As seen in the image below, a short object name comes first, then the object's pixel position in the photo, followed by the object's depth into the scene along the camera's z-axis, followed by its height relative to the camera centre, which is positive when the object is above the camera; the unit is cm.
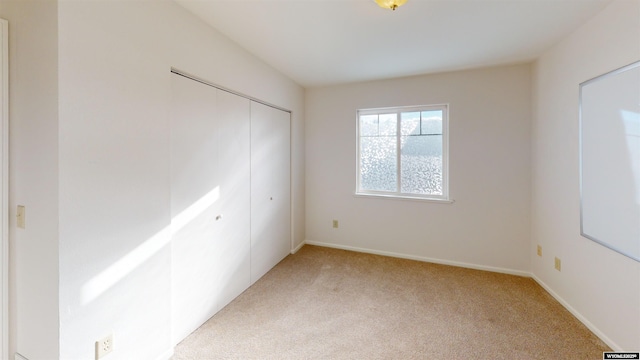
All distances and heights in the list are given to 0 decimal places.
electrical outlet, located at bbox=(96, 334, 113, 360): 135 -90
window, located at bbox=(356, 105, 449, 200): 331 +36
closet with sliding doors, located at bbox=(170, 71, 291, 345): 187 -15
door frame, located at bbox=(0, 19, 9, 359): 130 -2
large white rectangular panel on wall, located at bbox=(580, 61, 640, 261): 162 +12
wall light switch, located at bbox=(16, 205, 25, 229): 132 -19
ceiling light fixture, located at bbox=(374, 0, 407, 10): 148 +103
